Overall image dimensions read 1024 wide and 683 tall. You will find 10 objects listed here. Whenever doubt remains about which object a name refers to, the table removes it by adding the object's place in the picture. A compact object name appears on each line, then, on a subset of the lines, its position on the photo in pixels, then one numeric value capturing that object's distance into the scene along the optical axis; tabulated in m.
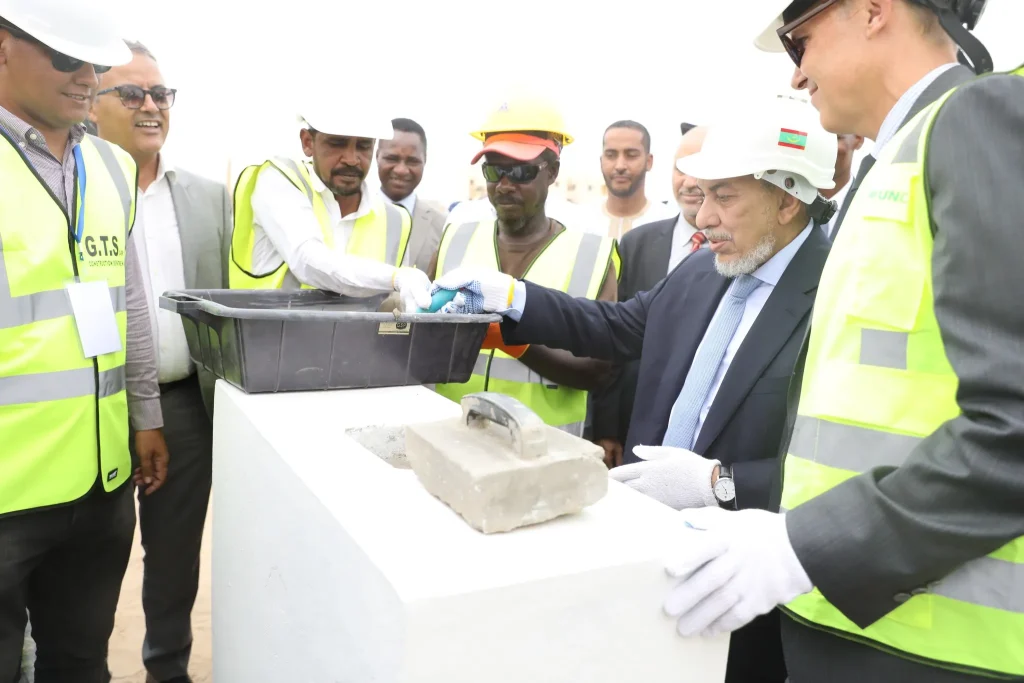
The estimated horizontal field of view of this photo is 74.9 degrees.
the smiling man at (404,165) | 3.78
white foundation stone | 0.67
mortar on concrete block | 1.15
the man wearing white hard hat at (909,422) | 0.77
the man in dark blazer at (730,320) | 1.35
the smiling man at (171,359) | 2.14
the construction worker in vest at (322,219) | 1.92
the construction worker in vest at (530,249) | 2.02
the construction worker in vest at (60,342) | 1.38
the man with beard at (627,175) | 3.67
